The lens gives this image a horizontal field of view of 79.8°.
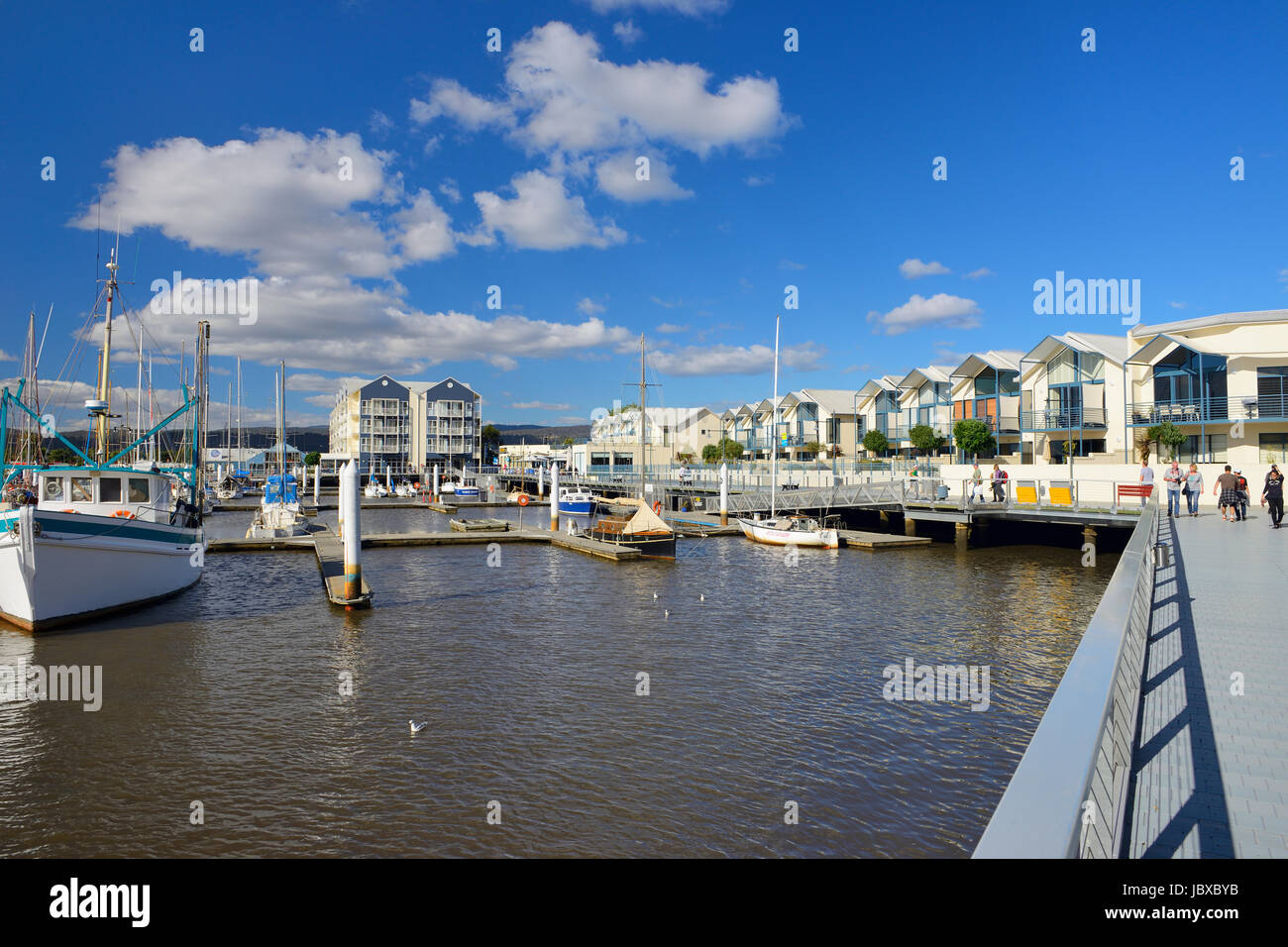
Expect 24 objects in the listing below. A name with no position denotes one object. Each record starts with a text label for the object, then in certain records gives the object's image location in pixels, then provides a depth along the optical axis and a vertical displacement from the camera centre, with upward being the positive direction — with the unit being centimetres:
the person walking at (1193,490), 2536 -43
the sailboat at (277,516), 3866 -157
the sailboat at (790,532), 3594 -244
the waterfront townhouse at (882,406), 7056 +705
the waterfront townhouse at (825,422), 7775 +607
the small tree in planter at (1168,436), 3906 +212
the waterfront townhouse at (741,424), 9319 +743
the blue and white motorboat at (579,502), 5597 -140
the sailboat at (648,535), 3288 -226
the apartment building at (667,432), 9706 +692
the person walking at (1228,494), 2345 -53
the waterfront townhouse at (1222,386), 3791 +474
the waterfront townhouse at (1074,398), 4684 +521
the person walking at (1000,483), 3678 -20
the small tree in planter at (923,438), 5934 +329
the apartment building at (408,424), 10525 +853
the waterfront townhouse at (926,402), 6288 +670
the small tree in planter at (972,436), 5150 +294
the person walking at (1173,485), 2450 -27
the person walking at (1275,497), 2138 -58
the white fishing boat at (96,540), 1797 -132
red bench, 3089 -49
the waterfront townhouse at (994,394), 5572 +634
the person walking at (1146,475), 2884 +9
